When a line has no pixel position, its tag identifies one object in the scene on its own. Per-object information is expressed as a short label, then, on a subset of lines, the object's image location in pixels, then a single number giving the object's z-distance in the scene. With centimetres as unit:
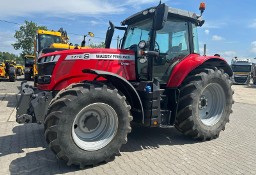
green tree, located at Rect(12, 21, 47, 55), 3899
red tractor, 290
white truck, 1935
